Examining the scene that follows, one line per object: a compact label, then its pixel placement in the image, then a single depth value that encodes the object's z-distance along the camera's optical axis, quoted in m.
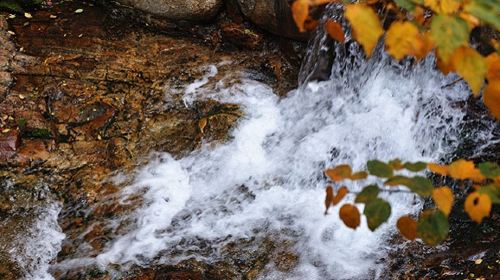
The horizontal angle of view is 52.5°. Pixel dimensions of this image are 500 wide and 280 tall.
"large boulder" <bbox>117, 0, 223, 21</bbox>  5.96
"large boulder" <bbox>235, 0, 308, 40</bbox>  5.47
